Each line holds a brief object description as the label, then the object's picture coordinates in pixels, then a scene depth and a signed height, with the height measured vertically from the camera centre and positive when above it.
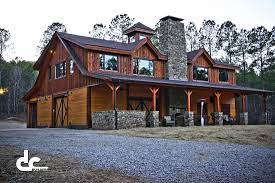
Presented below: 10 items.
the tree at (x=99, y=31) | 51.25 +11.80
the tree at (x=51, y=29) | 51.97 +12.22
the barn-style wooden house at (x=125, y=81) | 21.88 +1.78
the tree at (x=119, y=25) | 49.40 +12.22
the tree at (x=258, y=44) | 46.97 +8.70
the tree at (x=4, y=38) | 54.22 +11.41
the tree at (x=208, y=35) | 49.47 +10.55
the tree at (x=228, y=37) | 48.78 +9.97
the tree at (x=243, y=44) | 48.50 +8.89
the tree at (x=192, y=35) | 50.31 +10.71
